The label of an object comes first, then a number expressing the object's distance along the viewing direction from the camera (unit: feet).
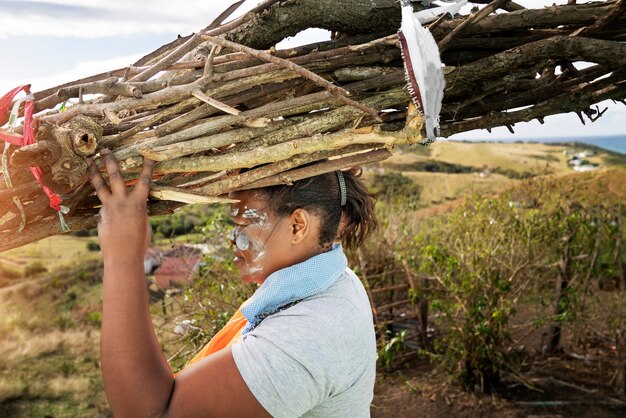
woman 4.38
